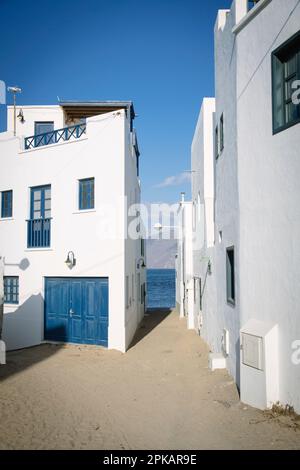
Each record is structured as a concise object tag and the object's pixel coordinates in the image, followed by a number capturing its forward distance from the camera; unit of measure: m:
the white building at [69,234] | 13.00
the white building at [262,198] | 6.62
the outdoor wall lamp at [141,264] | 20.89
